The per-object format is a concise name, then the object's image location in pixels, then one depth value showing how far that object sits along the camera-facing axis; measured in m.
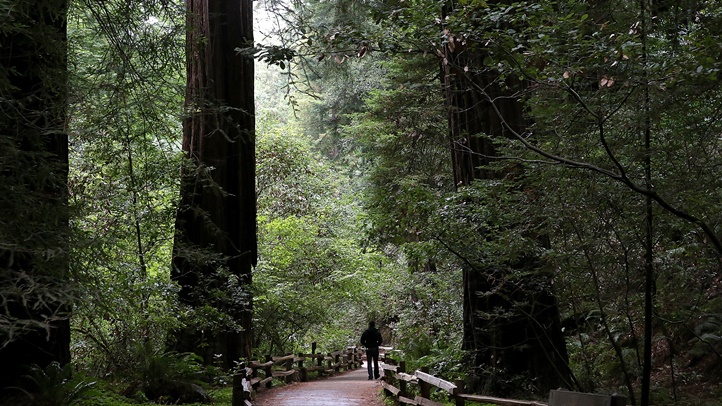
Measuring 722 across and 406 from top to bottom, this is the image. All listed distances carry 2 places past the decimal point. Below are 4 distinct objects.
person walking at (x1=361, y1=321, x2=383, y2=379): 17.70
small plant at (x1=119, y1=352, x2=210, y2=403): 10.58
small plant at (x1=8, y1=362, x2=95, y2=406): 7.05
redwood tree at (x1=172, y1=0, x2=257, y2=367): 12.38
